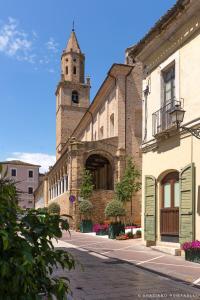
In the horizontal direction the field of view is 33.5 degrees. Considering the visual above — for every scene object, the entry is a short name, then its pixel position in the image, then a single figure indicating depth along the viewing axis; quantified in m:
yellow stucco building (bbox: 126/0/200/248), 10.57
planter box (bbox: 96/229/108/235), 19.93
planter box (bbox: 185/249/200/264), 9.44
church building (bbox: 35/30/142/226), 25.22
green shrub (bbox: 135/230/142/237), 16.89
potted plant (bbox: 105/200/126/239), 17.53
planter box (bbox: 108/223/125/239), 17.50
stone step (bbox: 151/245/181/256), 10.87
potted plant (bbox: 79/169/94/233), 22.86
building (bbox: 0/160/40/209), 69.82
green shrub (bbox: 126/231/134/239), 16.88
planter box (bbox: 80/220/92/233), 22.81
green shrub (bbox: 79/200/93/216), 22.94
